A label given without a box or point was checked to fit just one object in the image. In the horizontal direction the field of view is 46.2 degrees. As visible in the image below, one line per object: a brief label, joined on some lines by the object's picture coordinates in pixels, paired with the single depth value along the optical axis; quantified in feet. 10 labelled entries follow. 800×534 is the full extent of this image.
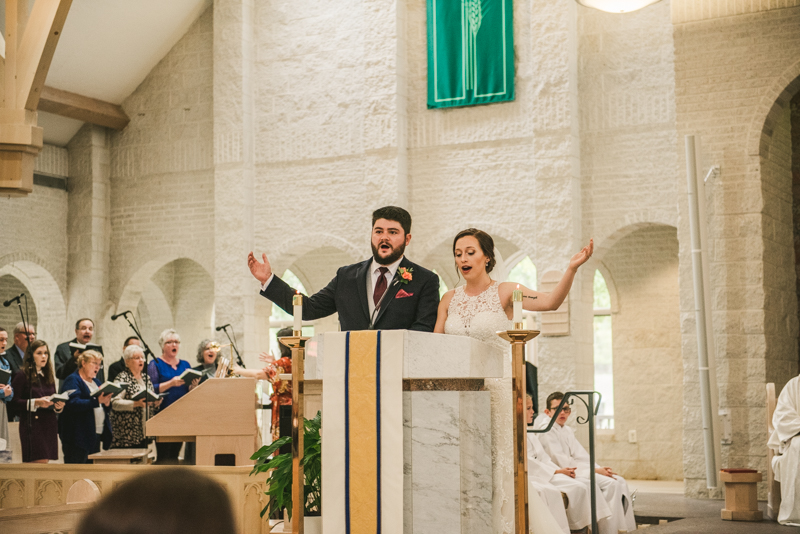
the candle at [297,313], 11.34
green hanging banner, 36.81
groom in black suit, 12.04
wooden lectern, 19.97
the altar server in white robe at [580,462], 23.00
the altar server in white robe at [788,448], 22.39
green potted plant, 12.04
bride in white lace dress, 12.03
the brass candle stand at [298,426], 11.16
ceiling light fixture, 29.20
